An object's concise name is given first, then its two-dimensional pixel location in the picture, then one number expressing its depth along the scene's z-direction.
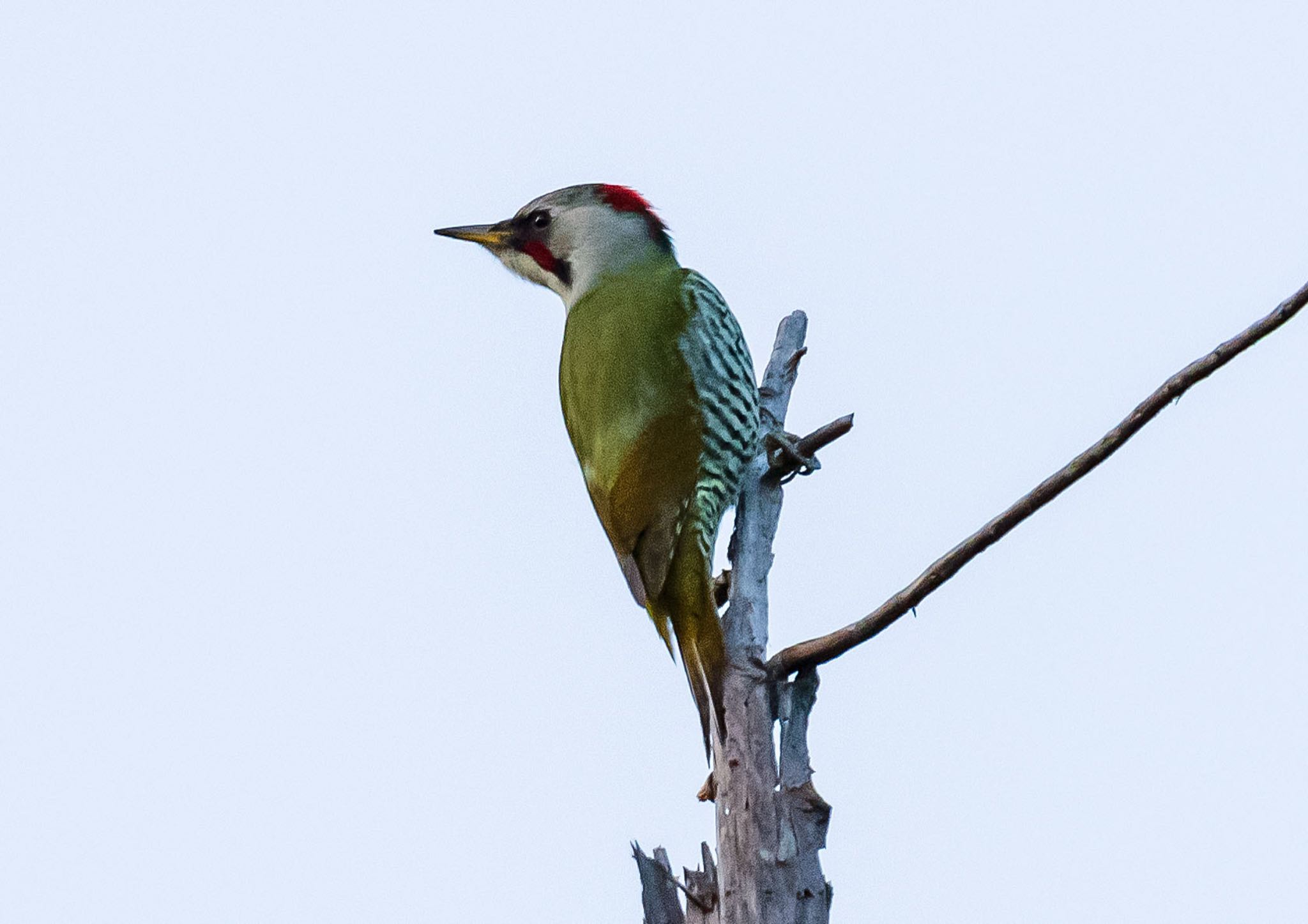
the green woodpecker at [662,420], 8.77
